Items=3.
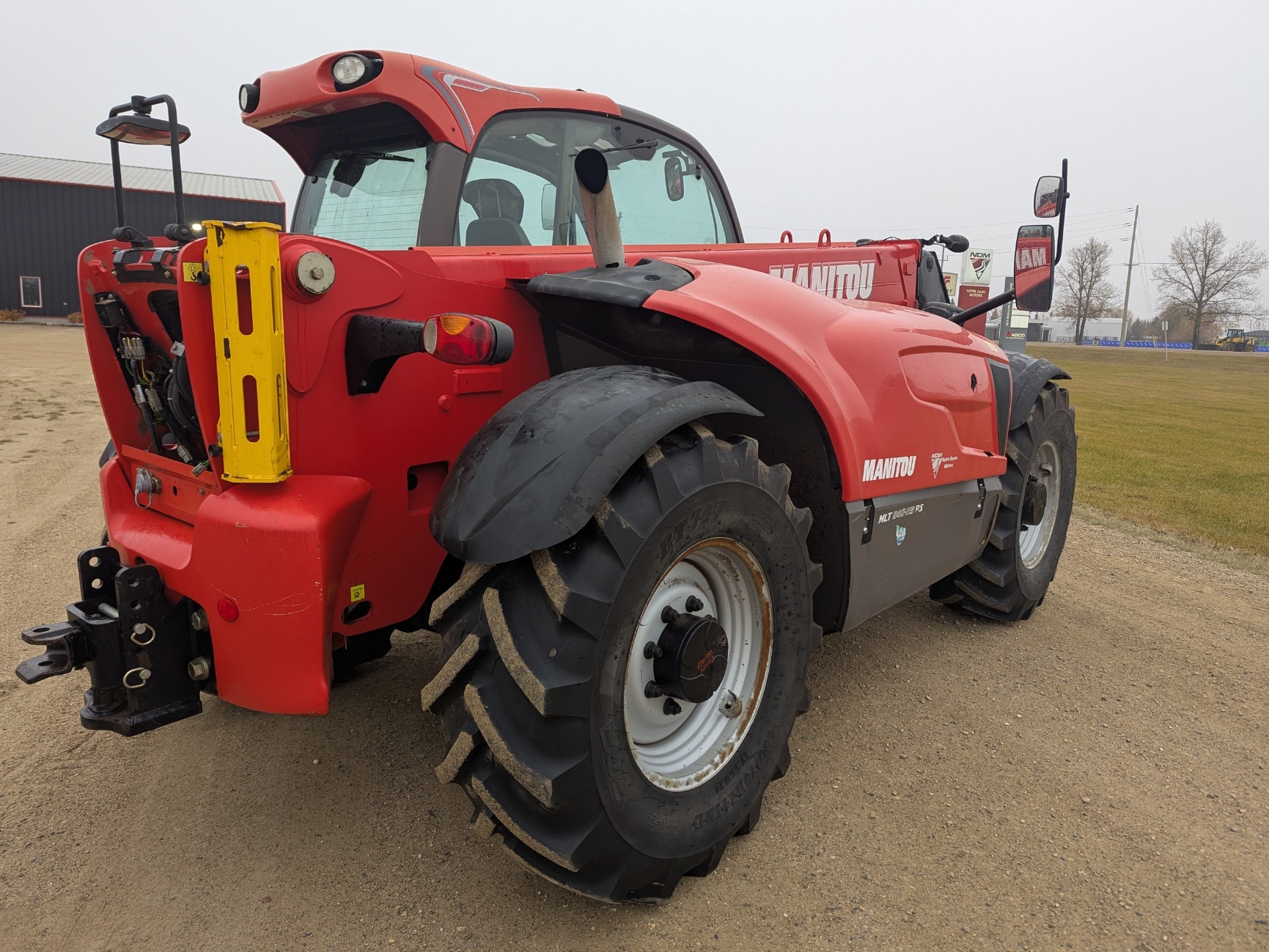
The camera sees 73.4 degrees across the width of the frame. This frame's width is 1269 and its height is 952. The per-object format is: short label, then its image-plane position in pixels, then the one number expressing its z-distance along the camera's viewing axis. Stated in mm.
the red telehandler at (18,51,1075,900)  1965
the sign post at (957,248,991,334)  22328
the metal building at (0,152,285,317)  29781
